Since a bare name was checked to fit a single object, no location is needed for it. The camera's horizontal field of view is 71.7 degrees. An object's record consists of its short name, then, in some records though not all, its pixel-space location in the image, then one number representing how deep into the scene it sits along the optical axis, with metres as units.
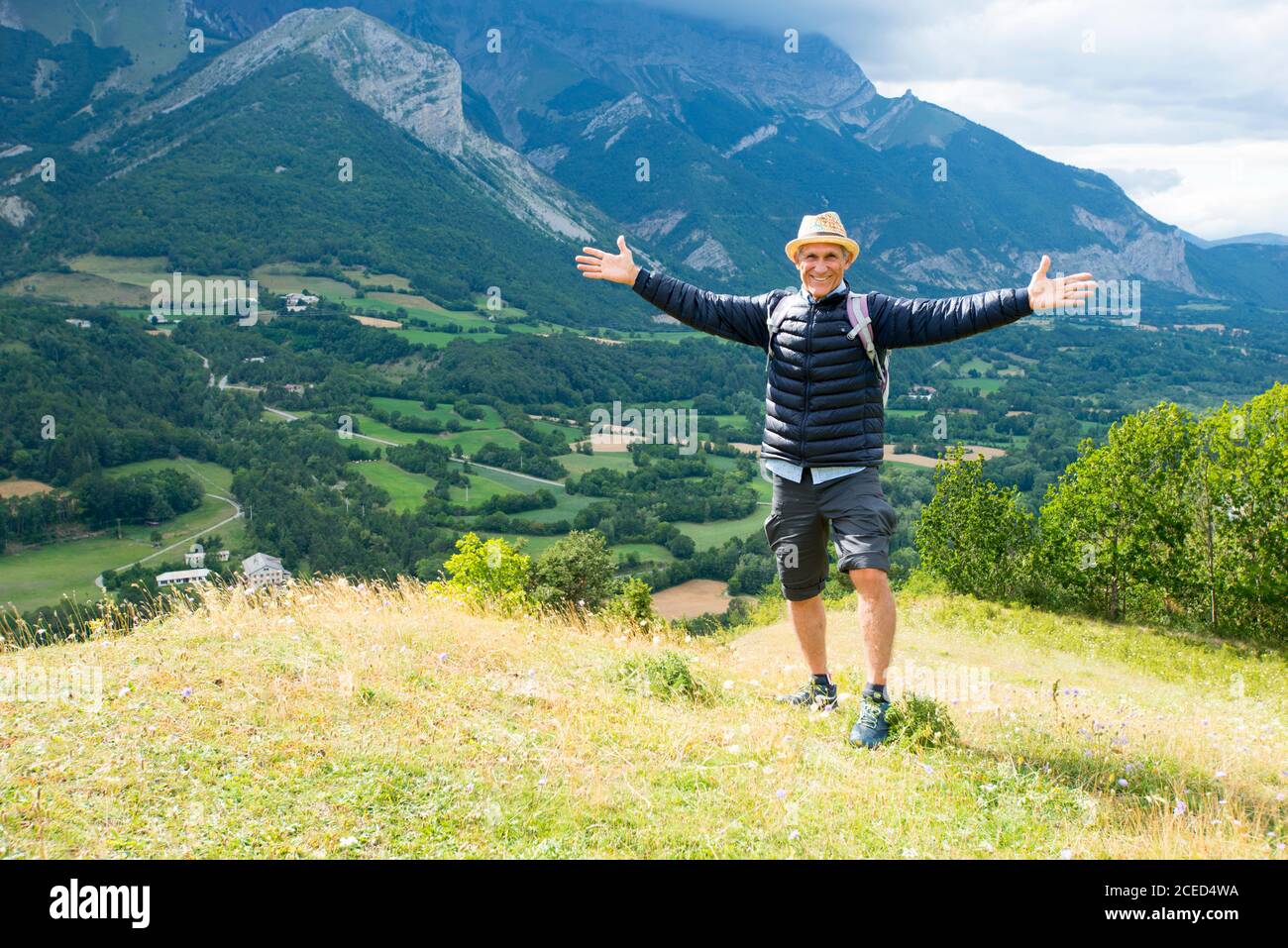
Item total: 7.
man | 5.72
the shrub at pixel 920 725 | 5.67
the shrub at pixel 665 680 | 6.58
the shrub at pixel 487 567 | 20.50
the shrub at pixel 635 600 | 15.16
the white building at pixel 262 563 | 56.78
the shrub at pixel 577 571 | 20.95
